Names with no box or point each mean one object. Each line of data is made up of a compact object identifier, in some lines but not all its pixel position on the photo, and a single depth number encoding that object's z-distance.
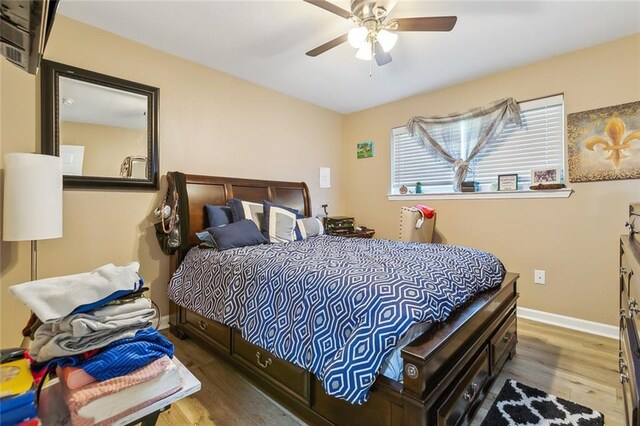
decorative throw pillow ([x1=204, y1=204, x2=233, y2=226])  2.68
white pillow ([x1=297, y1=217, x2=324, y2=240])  3.01
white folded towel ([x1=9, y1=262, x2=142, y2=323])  0.75
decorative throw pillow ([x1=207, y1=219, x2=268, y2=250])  2.34
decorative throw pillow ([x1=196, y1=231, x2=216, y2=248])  2.45
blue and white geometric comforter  1.13
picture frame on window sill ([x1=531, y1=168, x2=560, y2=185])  2.83
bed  1.10
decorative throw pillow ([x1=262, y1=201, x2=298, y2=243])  2.72
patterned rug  1.52
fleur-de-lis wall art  2.46
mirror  2.17
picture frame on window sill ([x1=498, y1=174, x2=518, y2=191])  3.07
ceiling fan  1.84
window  2.87
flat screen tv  0.75
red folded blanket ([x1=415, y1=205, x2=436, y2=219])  3.41
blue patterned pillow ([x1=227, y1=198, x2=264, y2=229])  2.78
